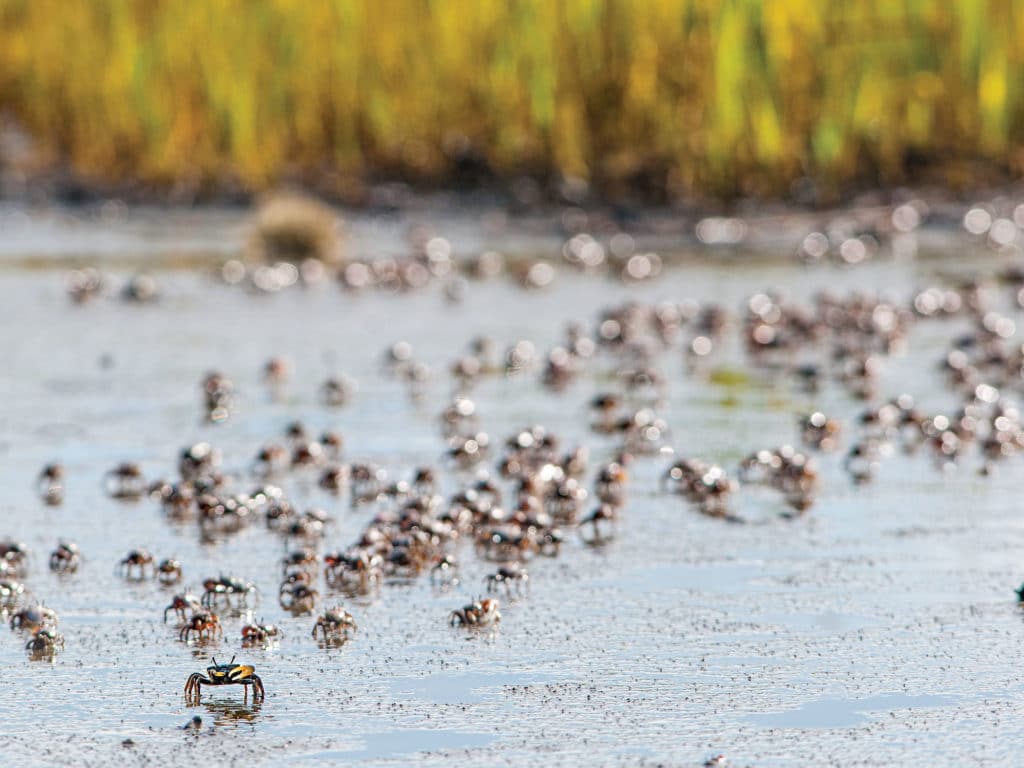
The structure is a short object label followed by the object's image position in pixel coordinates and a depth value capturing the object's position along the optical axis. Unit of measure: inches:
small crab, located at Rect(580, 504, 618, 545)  594.9
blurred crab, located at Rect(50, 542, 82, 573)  557.0
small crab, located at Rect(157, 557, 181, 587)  547.5
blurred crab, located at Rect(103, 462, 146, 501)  670.5
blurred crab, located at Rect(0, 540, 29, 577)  555.2
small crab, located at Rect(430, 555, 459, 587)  544.1
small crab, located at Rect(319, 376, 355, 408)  849.5
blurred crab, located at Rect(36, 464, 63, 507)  660.7
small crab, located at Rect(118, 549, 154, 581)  552.1
